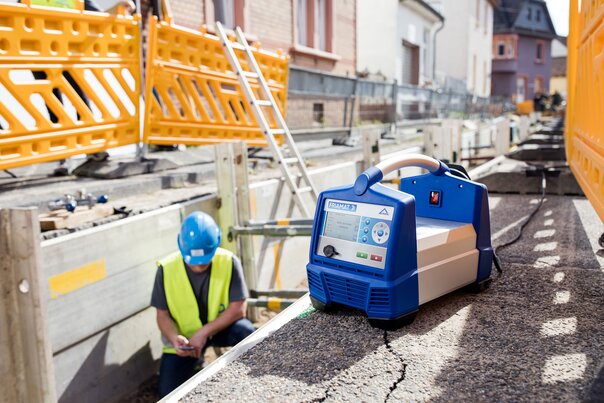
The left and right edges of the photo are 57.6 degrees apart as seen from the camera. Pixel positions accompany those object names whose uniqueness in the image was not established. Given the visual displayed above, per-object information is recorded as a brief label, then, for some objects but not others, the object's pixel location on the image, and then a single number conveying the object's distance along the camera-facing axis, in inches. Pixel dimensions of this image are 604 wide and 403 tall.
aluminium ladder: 229.0
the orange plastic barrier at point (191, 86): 246.4
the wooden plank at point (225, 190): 193.6
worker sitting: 152.8
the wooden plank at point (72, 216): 150.3
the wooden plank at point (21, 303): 82.1
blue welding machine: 66.5
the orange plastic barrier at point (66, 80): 185.9
